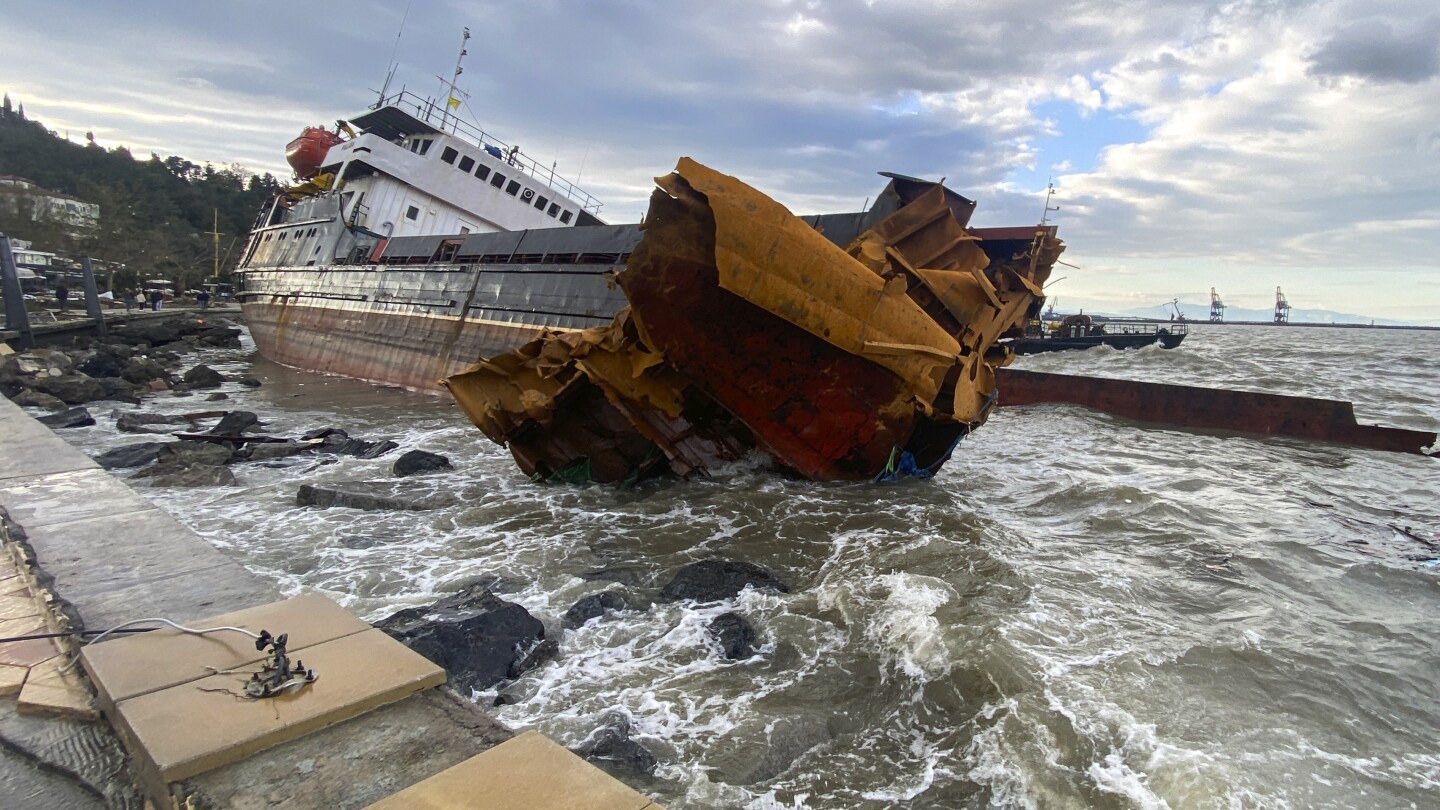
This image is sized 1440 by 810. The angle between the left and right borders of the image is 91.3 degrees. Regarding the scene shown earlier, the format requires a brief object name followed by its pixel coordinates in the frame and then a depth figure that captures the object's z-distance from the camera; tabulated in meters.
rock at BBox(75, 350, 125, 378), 17.69
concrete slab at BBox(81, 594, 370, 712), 2.15
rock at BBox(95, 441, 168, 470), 9.22
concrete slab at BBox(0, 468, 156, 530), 4.09
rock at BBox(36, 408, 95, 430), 12.16
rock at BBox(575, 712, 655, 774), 3.18
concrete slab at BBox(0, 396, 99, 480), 5.20
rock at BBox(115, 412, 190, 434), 12.00
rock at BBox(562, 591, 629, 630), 4.70
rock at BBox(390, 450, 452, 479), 9.12
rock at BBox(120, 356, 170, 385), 17.56
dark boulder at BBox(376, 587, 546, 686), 3.90
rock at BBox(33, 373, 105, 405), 14.60
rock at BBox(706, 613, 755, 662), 4.25
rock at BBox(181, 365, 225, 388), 18.03
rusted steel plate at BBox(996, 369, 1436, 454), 11.86
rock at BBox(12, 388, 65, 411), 13.52
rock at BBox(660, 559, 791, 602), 5.09
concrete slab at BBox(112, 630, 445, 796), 1.81
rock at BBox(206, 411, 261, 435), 11.22
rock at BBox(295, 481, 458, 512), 7.49
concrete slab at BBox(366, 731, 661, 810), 1.67
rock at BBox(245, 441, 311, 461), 9.91
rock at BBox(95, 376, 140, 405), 15.70
